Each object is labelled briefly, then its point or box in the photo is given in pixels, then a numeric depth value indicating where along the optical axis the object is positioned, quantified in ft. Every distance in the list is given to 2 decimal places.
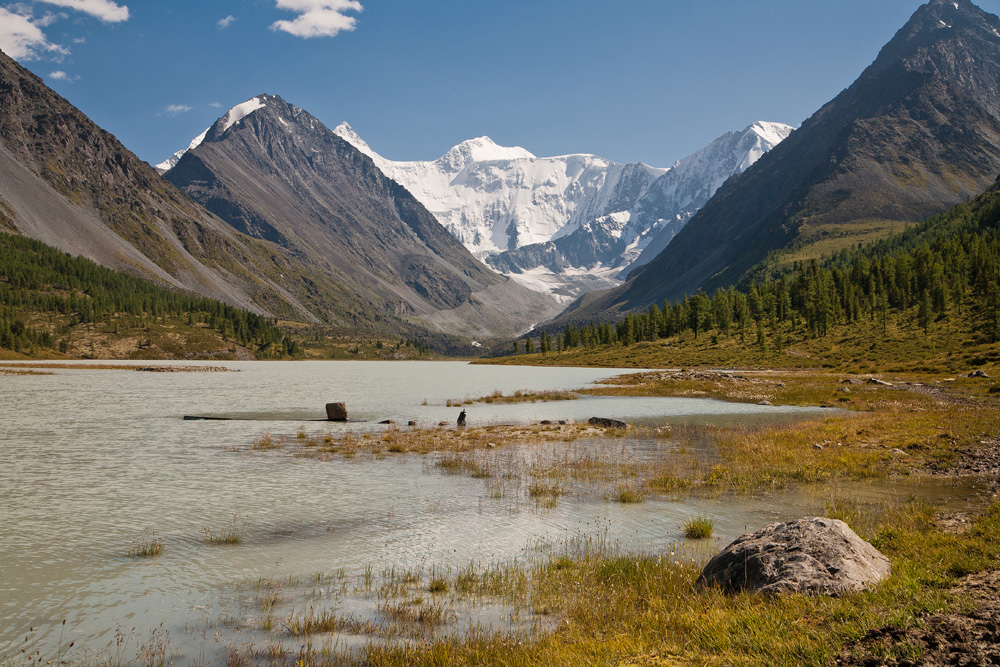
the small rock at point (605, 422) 154.40
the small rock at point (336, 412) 171.53
